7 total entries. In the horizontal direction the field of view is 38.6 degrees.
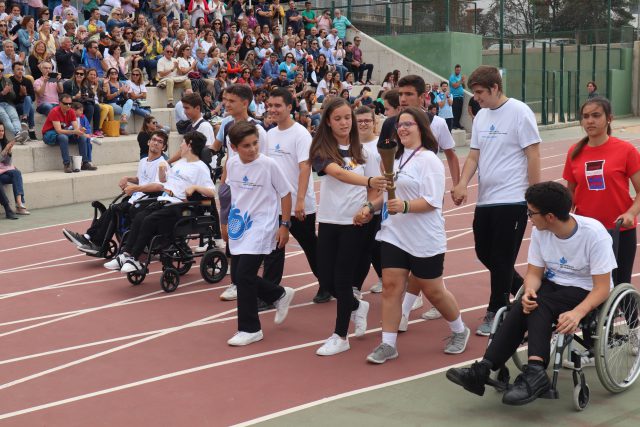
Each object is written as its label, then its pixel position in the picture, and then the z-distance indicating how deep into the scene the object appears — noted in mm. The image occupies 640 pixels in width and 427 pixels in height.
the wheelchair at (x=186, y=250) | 8758
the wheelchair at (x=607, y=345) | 5141
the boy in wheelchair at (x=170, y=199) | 8789
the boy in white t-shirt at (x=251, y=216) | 6730
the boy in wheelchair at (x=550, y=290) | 5102
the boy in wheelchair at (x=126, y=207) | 9453
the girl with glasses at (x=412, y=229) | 6012
